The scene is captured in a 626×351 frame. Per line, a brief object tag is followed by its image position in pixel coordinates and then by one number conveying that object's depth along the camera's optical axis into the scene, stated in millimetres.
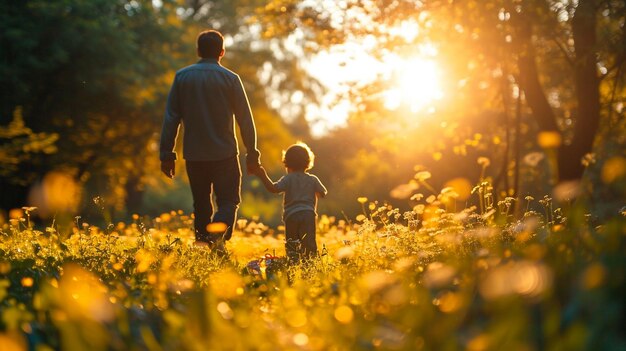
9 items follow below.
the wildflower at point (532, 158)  10391
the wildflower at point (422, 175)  6654
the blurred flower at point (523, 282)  2633
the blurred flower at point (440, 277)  3006
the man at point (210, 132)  7406
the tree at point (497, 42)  10703
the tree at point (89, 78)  21047
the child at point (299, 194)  7676
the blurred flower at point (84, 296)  3075
